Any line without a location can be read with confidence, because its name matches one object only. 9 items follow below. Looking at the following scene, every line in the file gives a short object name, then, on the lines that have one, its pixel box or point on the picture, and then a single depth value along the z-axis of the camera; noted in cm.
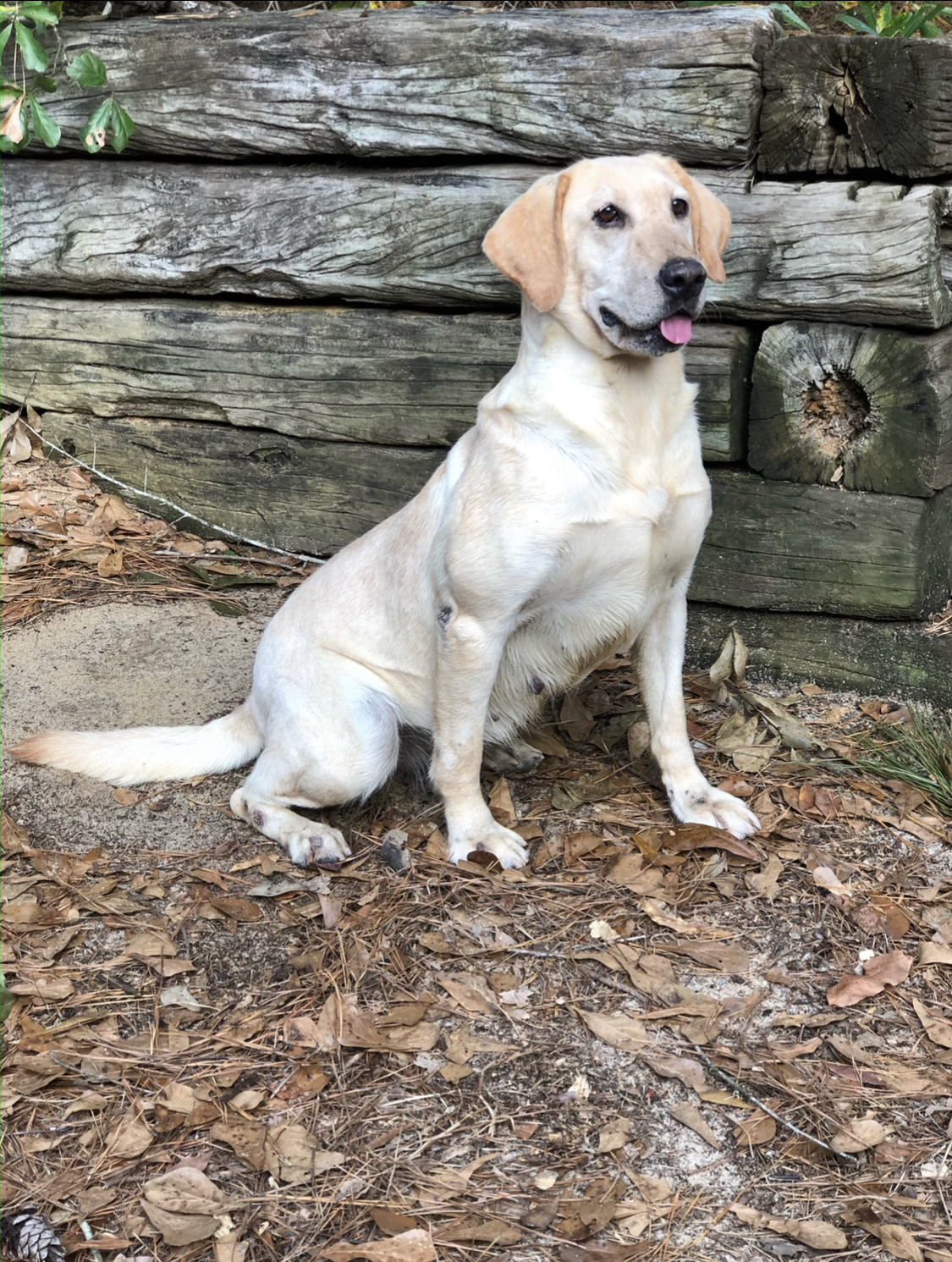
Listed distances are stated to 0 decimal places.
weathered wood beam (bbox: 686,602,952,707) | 379
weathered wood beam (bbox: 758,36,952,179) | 332
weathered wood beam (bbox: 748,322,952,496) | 353
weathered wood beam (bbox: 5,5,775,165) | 359
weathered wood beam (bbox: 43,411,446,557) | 448
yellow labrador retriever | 291
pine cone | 199
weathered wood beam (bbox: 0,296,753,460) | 404
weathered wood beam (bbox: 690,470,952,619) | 371
